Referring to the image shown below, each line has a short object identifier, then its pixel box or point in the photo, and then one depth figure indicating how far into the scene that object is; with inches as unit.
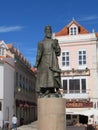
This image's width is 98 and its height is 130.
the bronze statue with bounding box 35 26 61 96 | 569.3
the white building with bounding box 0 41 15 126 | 1547.7
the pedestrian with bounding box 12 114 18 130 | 1340.8
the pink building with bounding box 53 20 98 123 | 1881.2
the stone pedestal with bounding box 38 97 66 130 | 548.7
